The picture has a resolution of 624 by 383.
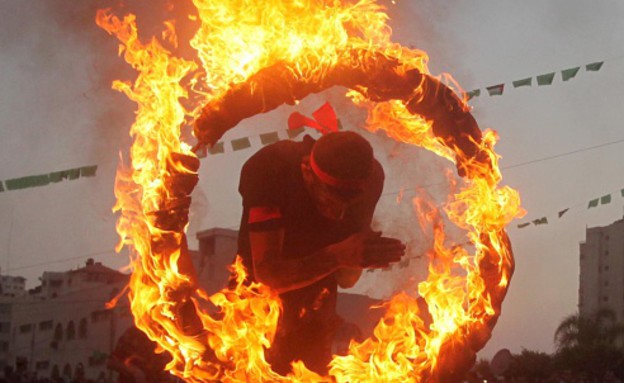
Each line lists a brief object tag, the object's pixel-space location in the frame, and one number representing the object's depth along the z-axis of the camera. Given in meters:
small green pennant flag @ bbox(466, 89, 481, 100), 11.66
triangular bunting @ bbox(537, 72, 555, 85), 13.15
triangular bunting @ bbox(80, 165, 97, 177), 13.40
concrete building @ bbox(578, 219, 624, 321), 109.44
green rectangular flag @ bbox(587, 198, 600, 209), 17.84
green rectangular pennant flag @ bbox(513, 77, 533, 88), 12.88
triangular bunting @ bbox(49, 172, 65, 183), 14.20
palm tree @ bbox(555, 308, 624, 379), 49.25
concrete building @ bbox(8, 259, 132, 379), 57.59
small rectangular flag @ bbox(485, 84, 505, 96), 12.48
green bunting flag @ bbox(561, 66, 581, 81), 13.40
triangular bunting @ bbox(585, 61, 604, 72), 13.83
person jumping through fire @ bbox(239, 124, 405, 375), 5.01
